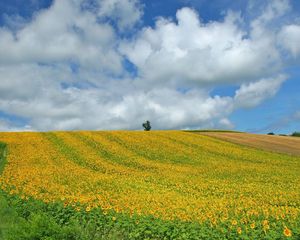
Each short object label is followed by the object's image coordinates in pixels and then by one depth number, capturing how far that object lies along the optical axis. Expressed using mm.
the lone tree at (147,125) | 85569
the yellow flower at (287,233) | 9552
